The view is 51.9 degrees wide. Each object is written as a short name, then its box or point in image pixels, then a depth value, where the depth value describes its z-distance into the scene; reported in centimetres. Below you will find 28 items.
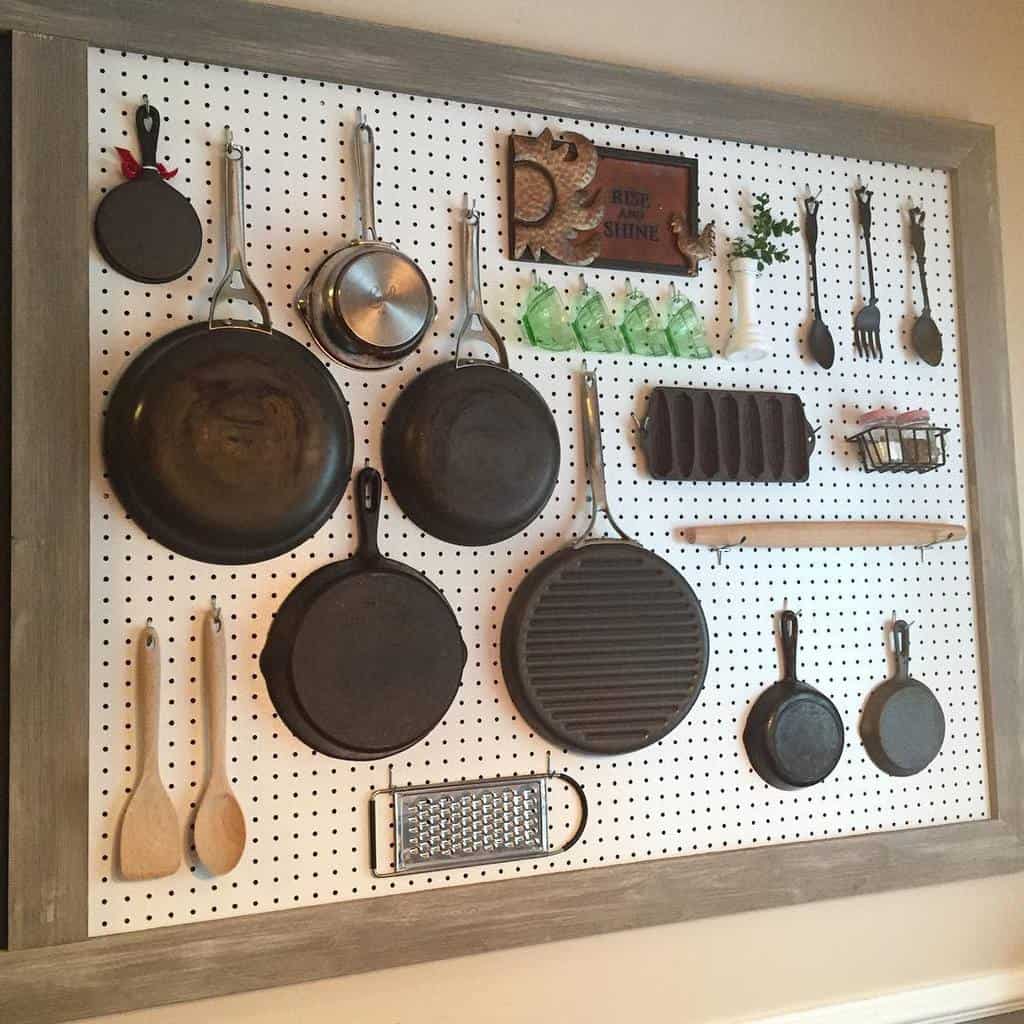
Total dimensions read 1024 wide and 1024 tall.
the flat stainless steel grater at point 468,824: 136
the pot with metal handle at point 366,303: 135
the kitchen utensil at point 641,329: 154
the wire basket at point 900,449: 165
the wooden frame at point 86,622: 121
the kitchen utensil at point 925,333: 174
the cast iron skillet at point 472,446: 139
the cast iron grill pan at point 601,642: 143
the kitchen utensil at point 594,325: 151
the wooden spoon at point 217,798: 127
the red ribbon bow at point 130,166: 129
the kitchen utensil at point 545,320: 148
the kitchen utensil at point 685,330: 156
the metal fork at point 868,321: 170
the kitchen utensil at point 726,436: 154
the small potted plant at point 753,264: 160
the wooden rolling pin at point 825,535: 154
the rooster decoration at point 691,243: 159
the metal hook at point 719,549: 156
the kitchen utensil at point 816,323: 167
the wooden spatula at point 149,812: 123
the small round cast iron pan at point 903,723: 164
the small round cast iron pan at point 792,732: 156
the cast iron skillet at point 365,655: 131
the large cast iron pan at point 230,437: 125
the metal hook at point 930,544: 168
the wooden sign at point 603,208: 150
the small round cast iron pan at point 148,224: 128
